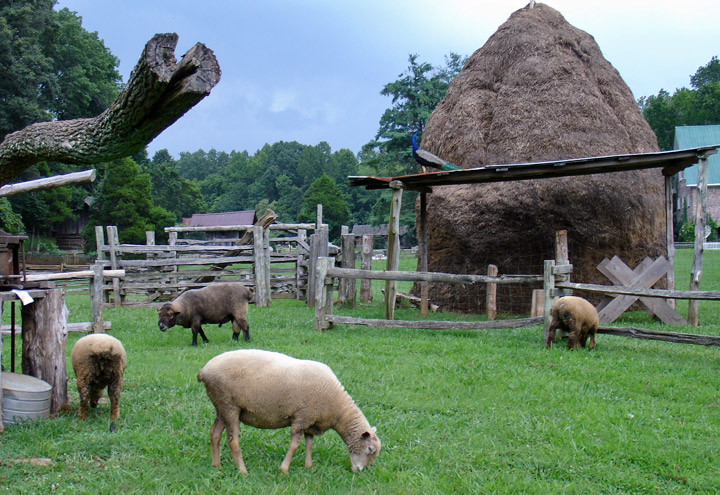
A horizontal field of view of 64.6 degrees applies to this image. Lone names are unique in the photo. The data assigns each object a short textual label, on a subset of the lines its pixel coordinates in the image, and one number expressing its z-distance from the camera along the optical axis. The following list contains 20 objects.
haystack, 12.16
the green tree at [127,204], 38.06
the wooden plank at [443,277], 9.65
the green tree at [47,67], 32.41
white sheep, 4.05
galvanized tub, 5.16
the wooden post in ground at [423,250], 12.61
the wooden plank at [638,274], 10.41
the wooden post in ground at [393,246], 11.09
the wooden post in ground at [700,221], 9.64
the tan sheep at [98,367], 5.29
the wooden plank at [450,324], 9.47
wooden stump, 5.52
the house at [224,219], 50.41
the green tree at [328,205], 56.31
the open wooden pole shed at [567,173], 9.37
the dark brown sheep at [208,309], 9.20
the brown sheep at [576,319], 8.17
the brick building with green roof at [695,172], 40.34
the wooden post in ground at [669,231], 10.43
